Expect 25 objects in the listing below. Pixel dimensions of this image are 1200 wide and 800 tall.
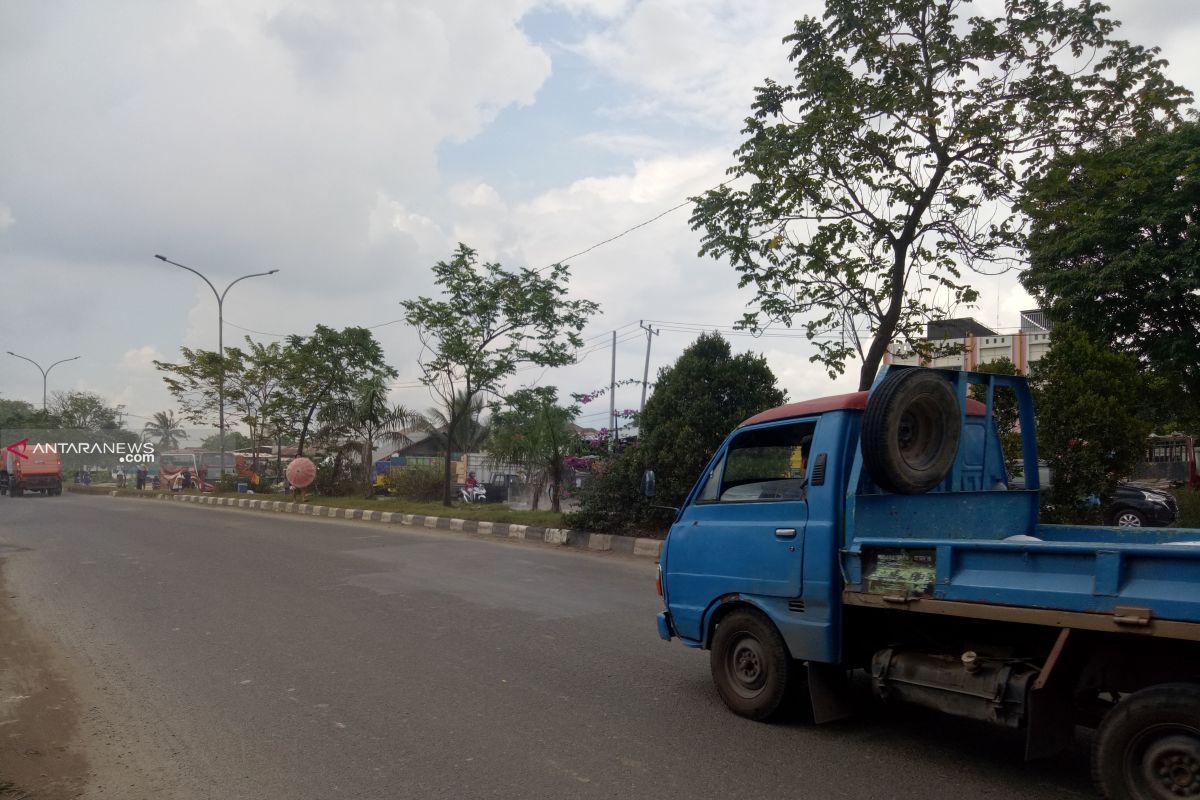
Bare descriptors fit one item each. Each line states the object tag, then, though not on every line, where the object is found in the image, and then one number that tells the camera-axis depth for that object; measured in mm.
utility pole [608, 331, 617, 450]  38275
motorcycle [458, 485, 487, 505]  27464
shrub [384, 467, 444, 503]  24531
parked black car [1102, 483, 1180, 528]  15477
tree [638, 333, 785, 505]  13242
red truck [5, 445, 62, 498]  36000
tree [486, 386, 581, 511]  18625
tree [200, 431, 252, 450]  51016
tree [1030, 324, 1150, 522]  11047
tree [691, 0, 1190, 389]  9977
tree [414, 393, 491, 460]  20750
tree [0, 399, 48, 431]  55469
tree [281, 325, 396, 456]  26031
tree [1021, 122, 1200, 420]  15469
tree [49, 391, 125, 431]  60375
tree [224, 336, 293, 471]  29688
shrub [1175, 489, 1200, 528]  13855
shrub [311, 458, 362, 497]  26984
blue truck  3332
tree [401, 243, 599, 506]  18844
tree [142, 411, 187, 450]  66250
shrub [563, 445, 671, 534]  14125
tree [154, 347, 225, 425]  30750
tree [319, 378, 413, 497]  25734
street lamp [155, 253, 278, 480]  30938
